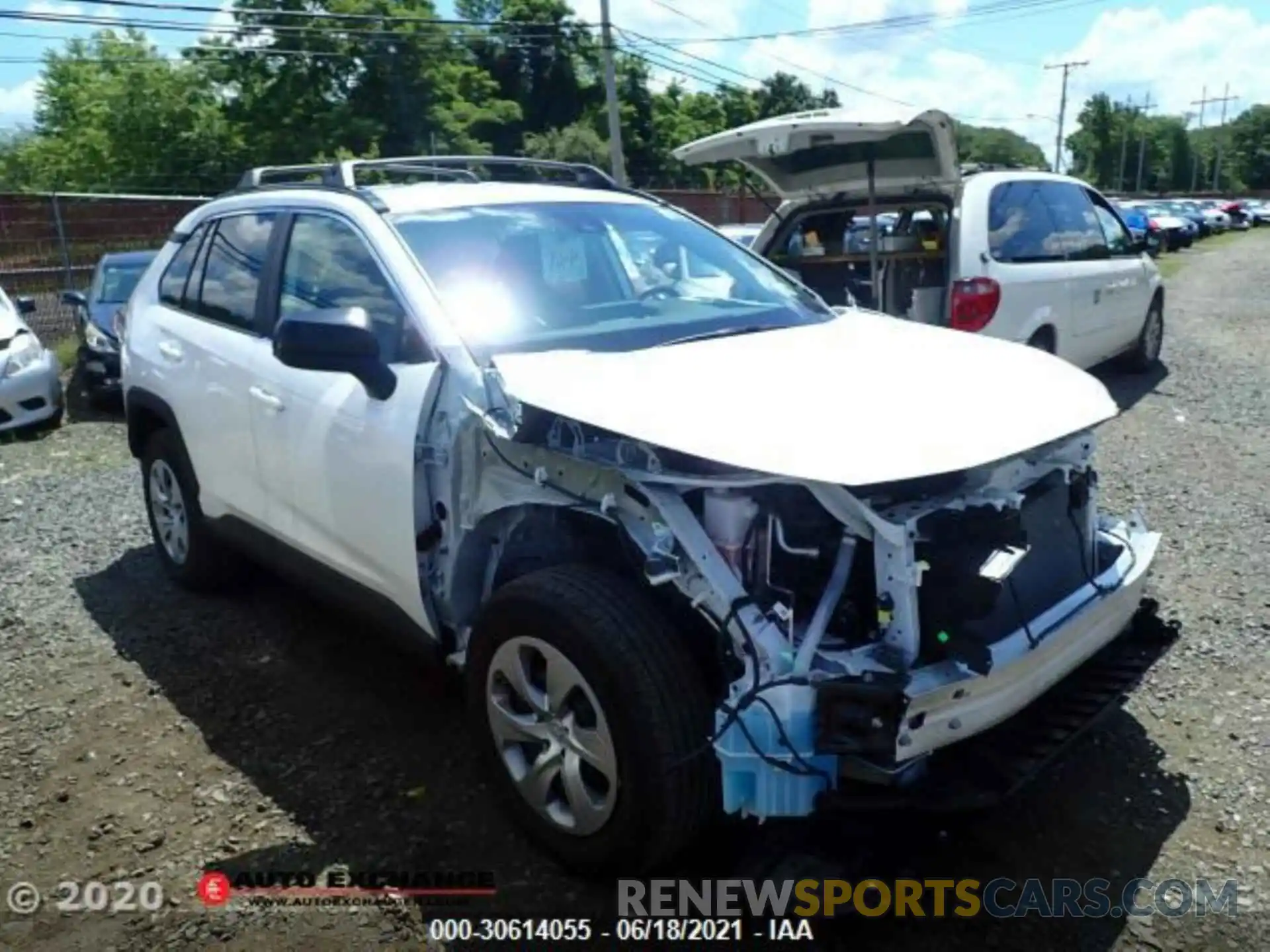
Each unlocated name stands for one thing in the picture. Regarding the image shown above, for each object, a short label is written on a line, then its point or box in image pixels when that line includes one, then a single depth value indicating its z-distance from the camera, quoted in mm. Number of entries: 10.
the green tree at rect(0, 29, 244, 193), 37875
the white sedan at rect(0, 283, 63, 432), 8859
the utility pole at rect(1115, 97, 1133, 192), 92188
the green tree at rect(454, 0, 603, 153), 51875
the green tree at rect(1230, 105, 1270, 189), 95250
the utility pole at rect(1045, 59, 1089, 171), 67500
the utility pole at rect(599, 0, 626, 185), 27109
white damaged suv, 2367
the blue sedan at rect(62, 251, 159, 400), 9656
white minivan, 6355
